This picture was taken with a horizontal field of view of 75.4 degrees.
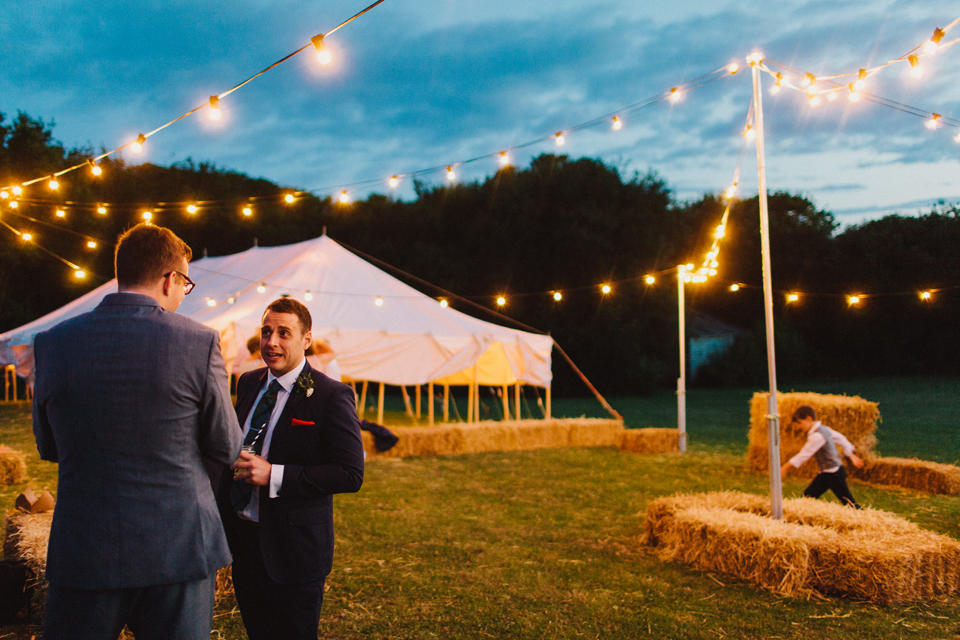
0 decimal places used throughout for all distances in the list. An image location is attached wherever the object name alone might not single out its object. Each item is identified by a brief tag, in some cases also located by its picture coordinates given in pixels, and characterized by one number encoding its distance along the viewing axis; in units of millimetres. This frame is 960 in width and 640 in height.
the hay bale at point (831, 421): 7496
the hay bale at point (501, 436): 9289
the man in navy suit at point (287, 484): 1811
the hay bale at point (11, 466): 6164
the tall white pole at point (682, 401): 9523
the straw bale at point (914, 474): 6734
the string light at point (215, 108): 4219
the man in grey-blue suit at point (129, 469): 1377
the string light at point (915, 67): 4227
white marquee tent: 10117
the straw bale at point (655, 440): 9836
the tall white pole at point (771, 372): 4301
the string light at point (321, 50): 3510
